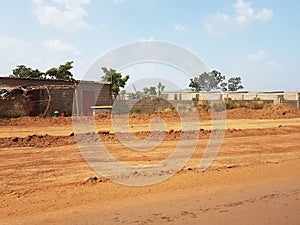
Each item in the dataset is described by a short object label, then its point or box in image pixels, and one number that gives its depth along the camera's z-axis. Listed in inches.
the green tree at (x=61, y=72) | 953.1
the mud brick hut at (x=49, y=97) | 497.4
